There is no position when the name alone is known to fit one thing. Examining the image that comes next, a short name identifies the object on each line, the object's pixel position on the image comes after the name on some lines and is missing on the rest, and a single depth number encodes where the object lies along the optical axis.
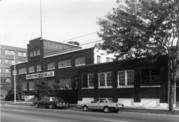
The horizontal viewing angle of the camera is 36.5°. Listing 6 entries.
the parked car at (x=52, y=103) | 30.66
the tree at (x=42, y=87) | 41.88
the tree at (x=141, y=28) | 22.16
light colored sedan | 24.83
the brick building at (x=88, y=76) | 29.38
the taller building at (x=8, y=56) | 97.50
